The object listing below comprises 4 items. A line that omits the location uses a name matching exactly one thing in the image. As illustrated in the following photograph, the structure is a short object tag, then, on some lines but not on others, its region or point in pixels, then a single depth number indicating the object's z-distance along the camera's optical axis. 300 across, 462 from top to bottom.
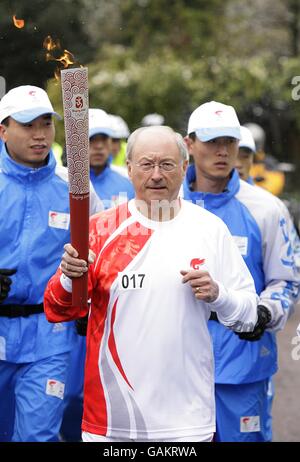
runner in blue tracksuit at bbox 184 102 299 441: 8.17
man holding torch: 6.04
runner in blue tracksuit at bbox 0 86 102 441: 7.99
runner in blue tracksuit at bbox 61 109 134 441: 10.80
